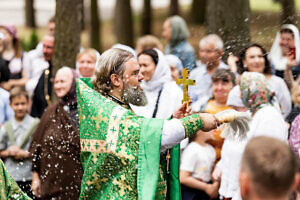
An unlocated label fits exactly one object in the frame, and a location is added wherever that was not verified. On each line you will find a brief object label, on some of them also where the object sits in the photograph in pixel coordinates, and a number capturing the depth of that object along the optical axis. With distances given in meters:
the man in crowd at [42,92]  13.69
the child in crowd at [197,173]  10.94
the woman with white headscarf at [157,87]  11.27
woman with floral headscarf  8.68
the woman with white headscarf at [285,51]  11.82
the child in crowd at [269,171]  4.65
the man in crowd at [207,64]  12.15
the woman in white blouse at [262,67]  11.18
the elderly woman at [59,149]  10.52
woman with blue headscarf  15.53
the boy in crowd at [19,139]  11.98
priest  7.17
